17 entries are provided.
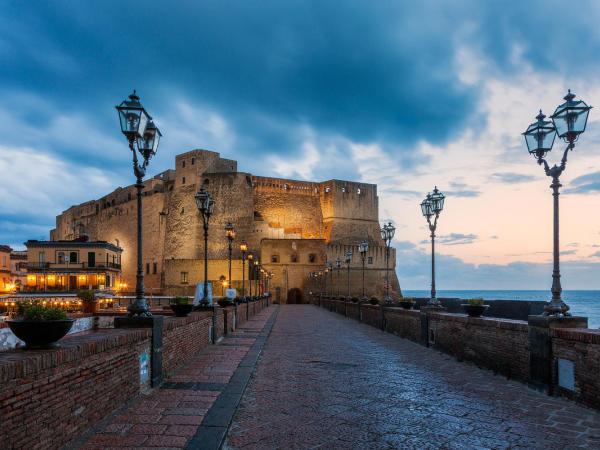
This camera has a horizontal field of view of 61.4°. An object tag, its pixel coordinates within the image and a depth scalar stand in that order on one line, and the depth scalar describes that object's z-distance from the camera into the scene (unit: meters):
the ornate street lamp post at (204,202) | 15.52
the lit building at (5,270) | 49.28
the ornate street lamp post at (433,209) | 15.41
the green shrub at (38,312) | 4.79
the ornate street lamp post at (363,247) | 30.05
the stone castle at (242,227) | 66.31
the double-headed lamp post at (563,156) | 7.88
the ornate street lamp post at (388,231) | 24.19
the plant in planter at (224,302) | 18.88
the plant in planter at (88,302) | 18.94
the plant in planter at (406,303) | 17.42
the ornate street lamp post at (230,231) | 22.27
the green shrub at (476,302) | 10.71
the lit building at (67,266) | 50.38
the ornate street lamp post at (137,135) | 8.00
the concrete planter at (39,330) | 4.64
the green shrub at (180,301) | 11.23
